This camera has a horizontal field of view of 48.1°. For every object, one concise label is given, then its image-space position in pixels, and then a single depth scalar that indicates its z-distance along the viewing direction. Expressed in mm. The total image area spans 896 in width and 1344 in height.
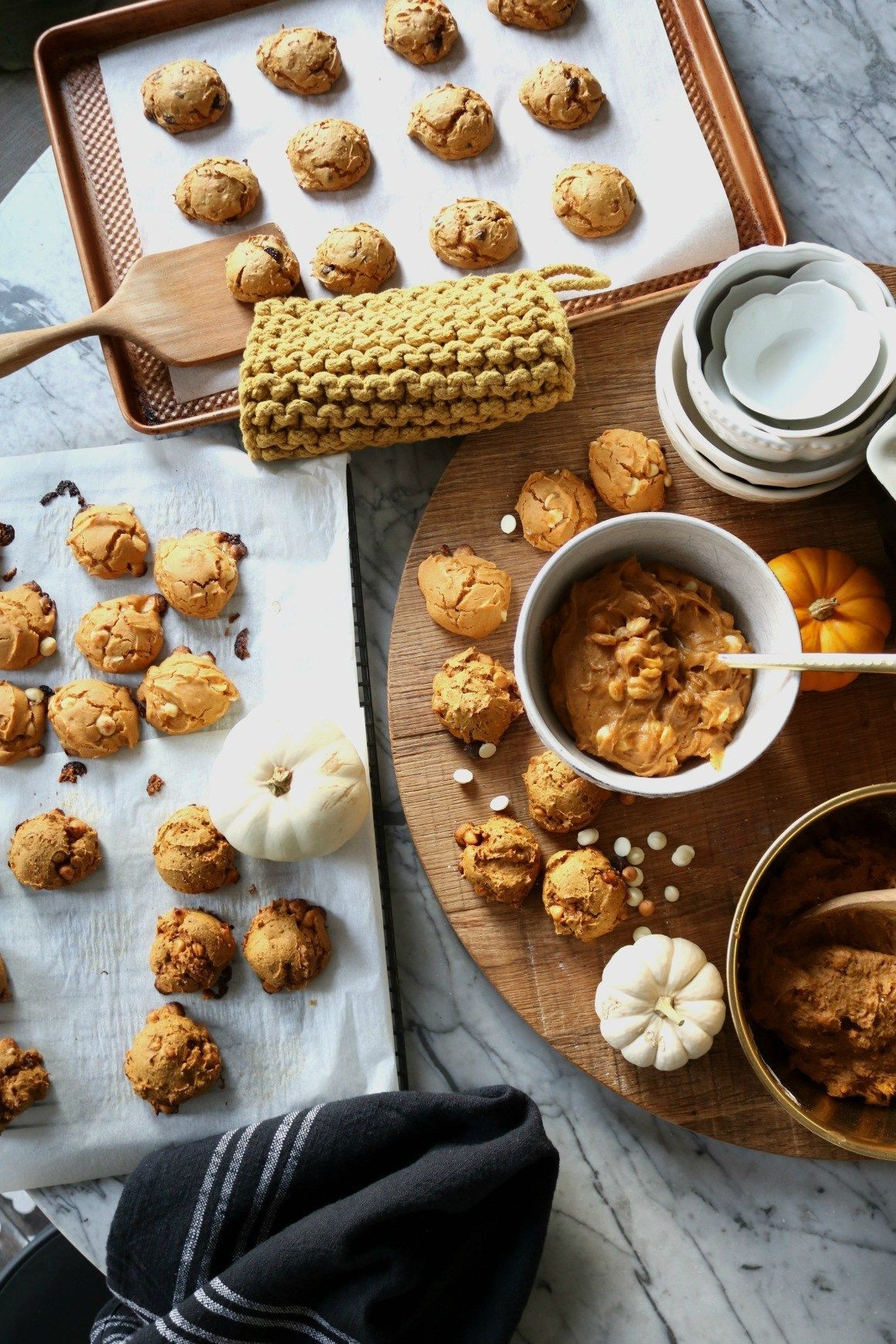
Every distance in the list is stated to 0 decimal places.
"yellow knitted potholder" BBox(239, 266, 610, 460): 1288
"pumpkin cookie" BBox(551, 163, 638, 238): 1381
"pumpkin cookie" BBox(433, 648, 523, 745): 1305
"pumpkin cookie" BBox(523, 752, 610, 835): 1295
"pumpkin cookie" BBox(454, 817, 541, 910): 1290
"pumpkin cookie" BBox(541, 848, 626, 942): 1279
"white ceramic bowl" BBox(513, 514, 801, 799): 1149
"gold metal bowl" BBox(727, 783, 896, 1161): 1143
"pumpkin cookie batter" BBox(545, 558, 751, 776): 1217
